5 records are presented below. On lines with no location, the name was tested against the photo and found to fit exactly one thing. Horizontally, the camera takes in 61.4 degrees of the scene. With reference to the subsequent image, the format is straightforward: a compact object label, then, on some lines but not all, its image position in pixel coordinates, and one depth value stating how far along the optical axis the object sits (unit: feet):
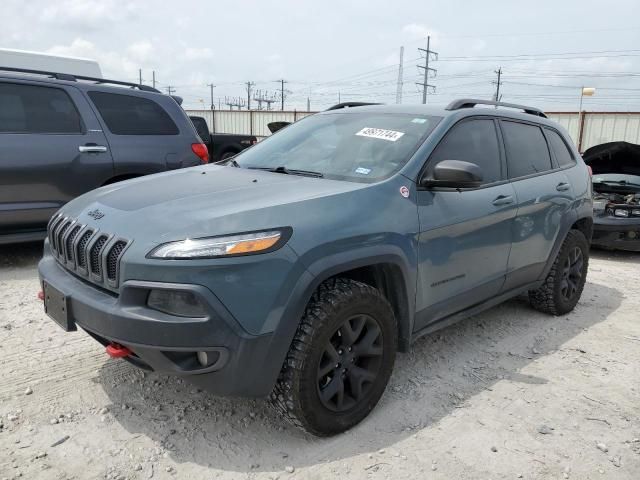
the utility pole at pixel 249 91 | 230.48
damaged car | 22.66
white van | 28.89
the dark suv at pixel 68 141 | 16.87
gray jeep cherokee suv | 7.34
